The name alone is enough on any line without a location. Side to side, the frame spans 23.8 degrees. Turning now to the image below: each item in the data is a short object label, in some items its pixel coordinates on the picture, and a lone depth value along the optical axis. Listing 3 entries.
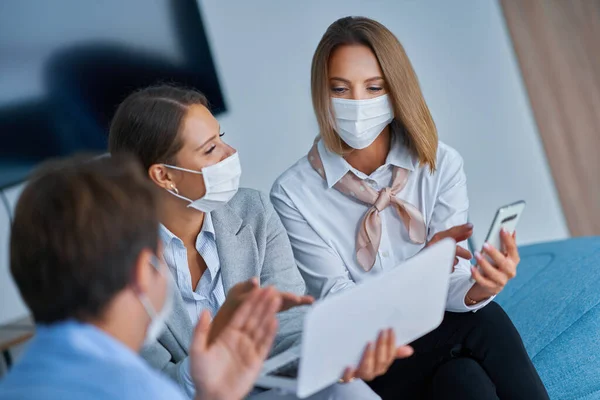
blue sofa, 2.56
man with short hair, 1.78
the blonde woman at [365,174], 2.63
